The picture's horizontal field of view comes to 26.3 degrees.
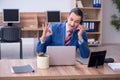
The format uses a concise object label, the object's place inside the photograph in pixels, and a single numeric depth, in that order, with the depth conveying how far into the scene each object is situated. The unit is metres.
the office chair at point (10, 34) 5.20
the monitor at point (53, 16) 6.34
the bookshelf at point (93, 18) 6.88
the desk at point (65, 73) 1.96
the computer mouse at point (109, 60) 2.45
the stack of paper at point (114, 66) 2.17
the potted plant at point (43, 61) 2.17
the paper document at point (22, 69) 2.07
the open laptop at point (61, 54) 2.24
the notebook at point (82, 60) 2.42
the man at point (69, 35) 2.66
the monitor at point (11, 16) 6.10
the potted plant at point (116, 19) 7.04
